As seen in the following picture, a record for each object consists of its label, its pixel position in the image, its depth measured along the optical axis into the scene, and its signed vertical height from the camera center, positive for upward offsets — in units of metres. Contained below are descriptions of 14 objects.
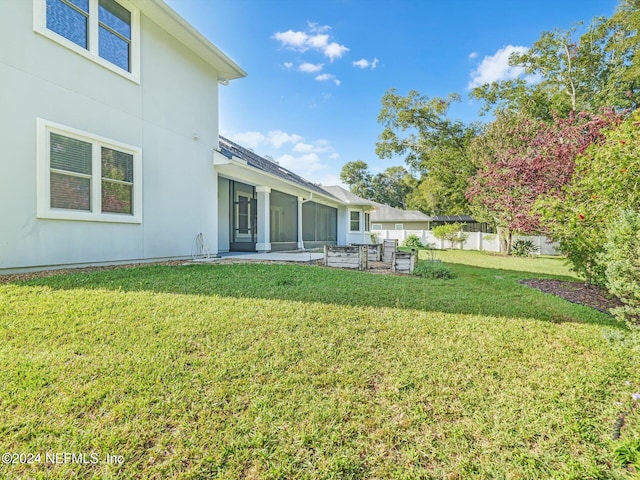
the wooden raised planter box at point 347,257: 8.41 -0.62
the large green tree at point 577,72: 17.59 +10.55
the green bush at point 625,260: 3.05 -0.25
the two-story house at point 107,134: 5.24 +2.18
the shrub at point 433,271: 7.47 -0.91
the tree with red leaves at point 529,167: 9.45 +2.47
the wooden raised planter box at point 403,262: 8.00 -0.71
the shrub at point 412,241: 22.62 -0.47
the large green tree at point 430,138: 23.53 +7.90
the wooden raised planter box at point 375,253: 10.42 -0.62
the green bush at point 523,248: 18.39 -0.78
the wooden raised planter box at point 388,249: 10.24 -0.49
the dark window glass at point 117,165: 6.58 +1.52
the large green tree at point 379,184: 53.00 +8.93
